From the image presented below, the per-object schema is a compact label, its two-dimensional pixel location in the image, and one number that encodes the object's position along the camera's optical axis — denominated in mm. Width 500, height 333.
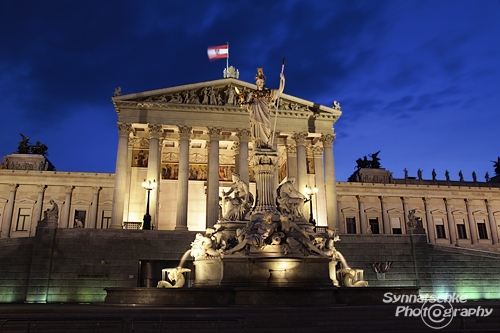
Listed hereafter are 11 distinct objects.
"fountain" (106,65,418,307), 14766
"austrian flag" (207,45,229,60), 36344
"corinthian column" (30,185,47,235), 48100
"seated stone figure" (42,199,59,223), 27469
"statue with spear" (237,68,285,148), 18984
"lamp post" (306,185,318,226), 36250
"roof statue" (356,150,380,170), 63500
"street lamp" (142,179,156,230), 31703
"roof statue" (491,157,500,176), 75225
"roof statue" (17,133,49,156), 56997
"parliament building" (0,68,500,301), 37938
